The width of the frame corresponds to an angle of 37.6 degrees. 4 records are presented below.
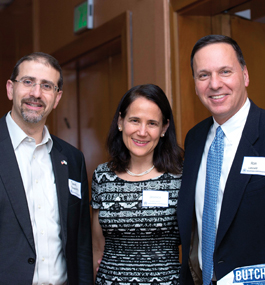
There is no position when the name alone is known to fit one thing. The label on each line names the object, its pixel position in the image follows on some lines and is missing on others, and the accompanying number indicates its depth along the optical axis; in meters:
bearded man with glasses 1.98
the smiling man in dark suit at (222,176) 1.89
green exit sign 4.51
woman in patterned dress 2.30
